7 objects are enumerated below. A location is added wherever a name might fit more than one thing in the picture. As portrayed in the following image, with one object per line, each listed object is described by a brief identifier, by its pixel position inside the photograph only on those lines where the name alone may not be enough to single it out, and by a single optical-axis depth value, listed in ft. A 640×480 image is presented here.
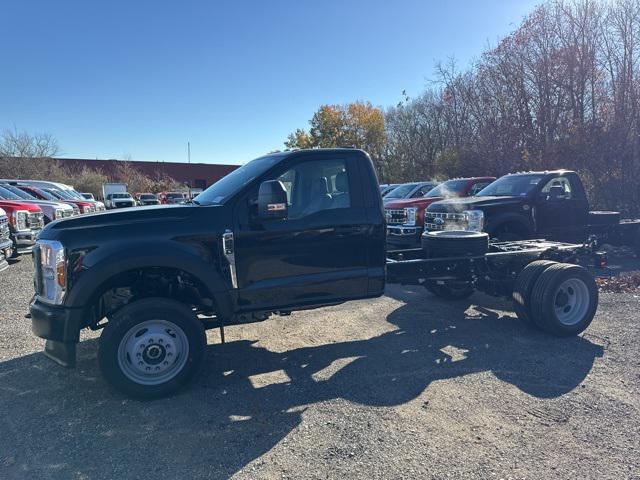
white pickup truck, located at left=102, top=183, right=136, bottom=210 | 107.96
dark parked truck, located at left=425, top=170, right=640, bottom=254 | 27.71
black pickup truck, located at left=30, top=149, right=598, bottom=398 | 12.51
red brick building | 191.01
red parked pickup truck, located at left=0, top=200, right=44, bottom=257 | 33.32
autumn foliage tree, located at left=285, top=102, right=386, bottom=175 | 145.38
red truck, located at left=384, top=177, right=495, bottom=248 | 33.06
